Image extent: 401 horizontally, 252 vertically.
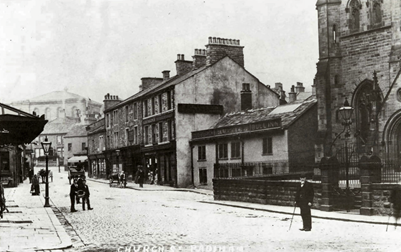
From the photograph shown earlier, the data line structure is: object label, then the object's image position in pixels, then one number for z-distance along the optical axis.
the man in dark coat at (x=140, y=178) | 38.25
